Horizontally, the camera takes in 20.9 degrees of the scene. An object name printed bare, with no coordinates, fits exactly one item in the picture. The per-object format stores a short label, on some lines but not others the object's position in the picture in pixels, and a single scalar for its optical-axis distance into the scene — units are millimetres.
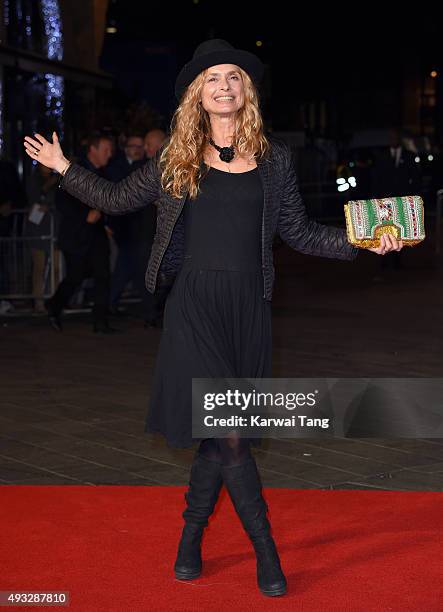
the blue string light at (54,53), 18891
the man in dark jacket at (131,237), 11875
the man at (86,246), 11414
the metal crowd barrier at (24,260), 12938
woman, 4383
